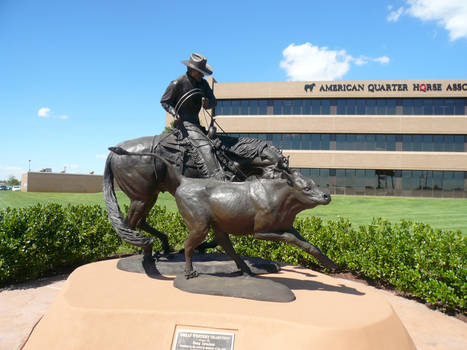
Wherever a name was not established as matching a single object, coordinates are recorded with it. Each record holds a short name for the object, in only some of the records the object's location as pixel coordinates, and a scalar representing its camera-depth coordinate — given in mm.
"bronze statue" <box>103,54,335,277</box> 4125
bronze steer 3879
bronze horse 4900
